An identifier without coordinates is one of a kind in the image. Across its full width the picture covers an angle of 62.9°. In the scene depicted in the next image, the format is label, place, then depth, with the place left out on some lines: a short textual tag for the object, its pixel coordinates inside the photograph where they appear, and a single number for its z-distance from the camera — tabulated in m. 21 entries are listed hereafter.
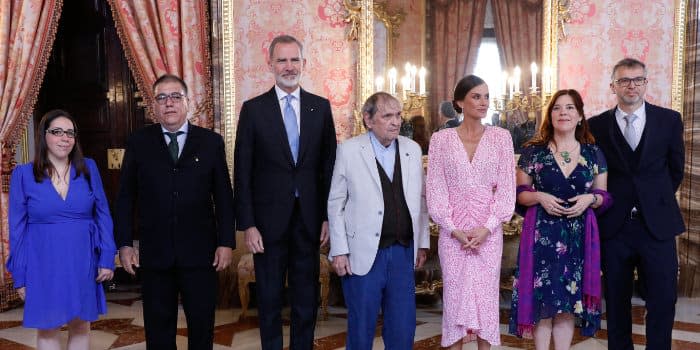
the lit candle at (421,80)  4.54
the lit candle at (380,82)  4.57
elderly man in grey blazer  2.45
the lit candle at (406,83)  4.57
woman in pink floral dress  2.56
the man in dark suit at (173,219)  2.50
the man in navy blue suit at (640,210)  2.70
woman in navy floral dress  2.63
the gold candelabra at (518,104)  4.59
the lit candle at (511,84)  4.57
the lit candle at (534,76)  4.58
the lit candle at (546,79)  4.62
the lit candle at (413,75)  4.56
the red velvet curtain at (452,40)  4.54
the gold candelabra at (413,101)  4.56
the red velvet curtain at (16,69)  4.33
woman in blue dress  2.53
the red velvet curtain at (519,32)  4.58
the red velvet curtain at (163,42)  4.43
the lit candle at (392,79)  4.56
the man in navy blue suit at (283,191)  2.60
